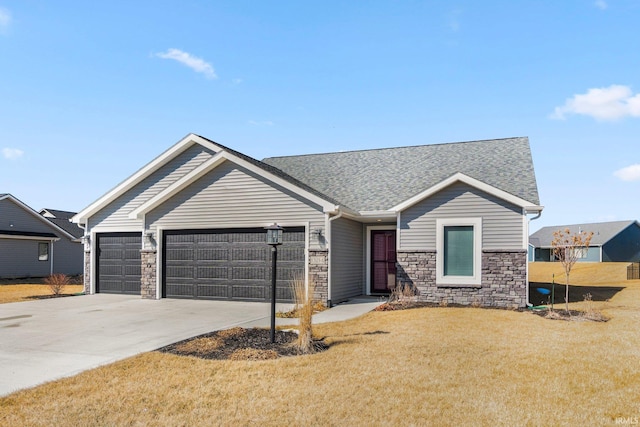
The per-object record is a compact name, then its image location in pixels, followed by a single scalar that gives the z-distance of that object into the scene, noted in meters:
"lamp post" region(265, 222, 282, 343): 8.77
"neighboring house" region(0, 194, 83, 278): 28.28
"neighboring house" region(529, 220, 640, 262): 46.34
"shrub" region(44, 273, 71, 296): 18.52
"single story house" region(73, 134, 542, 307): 14.09
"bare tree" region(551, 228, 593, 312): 13.07
